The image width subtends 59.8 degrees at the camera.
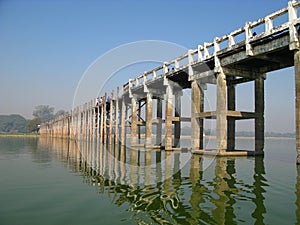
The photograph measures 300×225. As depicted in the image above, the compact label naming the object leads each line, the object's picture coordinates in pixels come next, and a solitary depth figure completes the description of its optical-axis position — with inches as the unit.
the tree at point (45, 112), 6445.9
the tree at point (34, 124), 5024.6
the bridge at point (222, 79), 541.6
